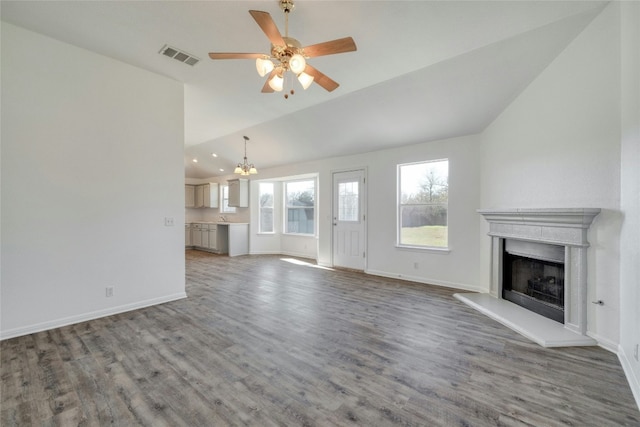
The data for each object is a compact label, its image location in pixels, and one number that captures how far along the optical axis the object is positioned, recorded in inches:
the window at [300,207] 296.6
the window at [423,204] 186.2
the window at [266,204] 322.3
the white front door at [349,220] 225.9
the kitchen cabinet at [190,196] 369.4
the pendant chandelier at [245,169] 244.2
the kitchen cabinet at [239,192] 314.7
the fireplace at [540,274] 102.0
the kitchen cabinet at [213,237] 323.6
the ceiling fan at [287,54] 78.3
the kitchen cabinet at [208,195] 351.3
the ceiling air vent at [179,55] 119.2
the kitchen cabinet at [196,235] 348.2
